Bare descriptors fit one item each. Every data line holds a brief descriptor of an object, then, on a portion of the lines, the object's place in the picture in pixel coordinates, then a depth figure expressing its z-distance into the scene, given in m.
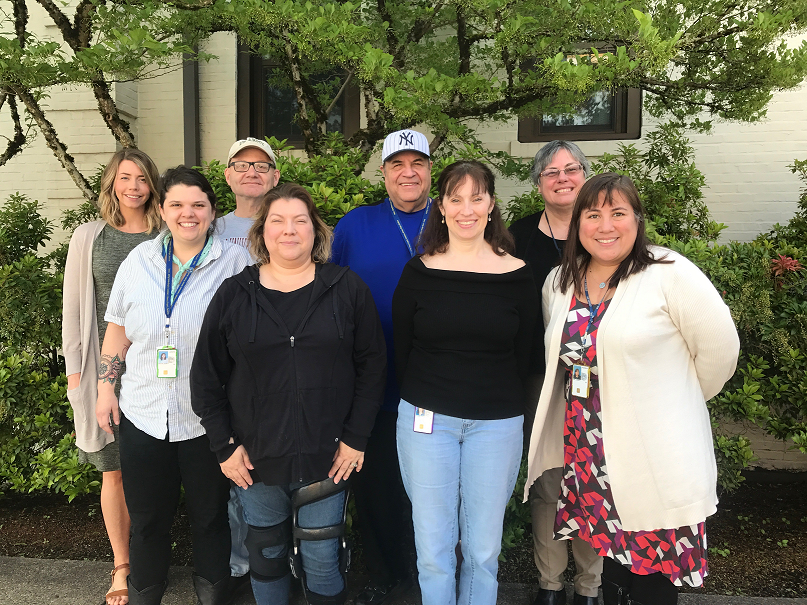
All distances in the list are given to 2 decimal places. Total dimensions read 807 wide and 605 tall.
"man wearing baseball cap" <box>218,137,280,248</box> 3.14
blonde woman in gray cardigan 2.83
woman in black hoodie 2.29
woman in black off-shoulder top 2.25
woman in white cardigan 2.08
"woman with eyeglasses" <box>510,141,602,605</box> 2.72
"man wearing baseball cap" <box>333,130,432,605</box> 2.77
